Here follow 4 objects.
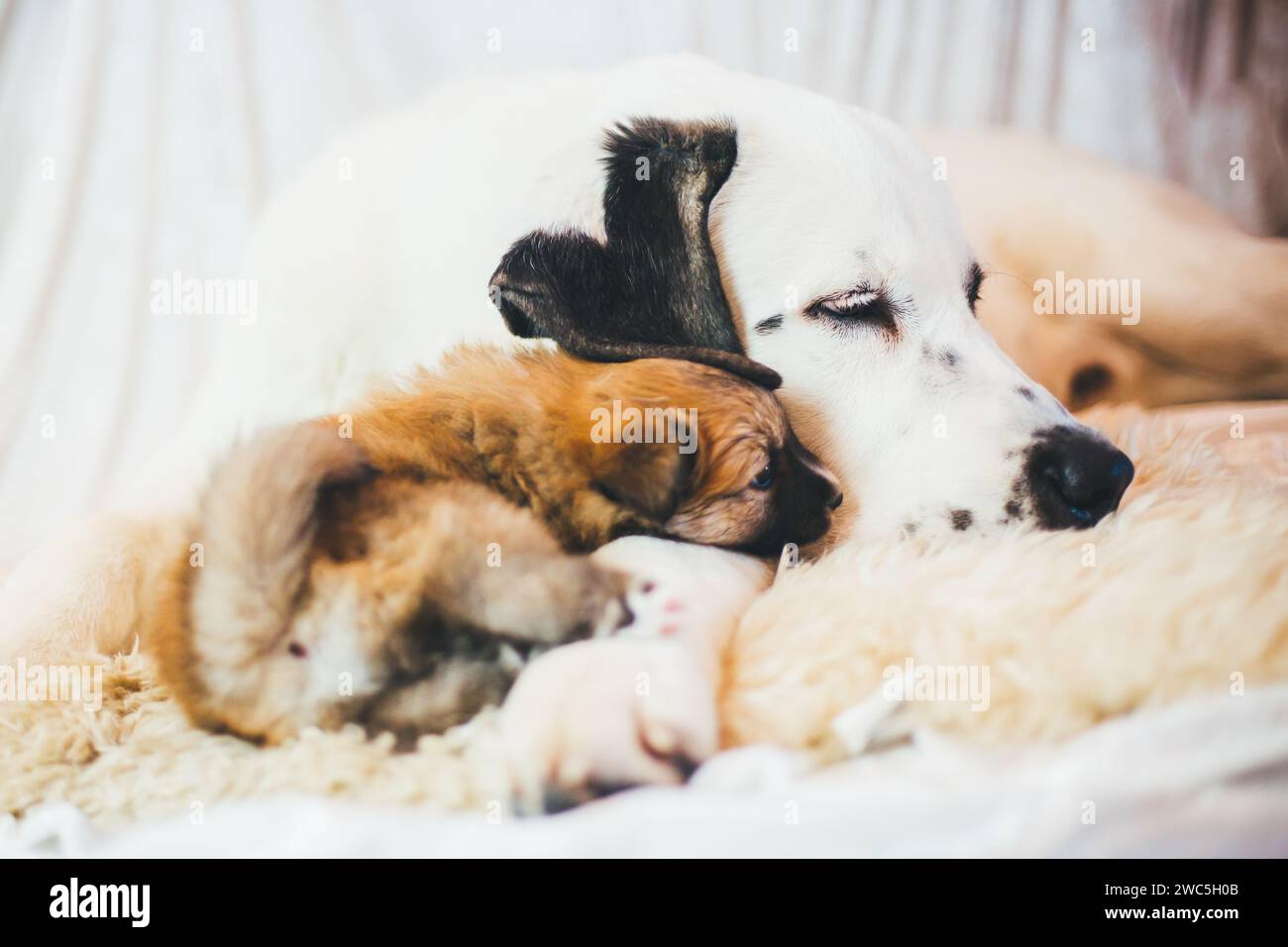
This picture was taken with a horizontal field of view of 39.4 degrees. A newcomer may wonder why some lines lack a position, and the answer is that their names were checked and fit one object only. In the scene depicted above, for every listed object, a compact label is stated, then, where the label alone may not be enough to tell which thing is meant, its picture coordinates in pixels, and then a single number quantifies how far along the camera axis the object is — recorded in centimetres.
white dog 67
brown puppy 58
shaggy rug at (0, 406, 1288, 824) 57
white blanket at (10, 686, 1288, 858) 54
